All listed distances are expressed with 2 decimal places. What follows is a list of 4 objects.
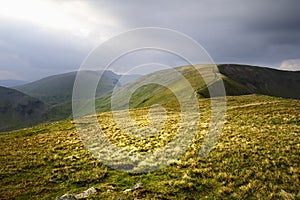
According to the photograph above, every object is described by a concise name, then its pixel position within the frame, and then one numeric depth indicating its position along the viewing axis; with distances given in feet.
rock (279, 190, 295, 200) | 42.97
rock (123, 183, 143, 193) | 48.70
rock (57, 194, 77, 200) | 45.33
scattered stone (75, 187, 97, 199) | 47.63
